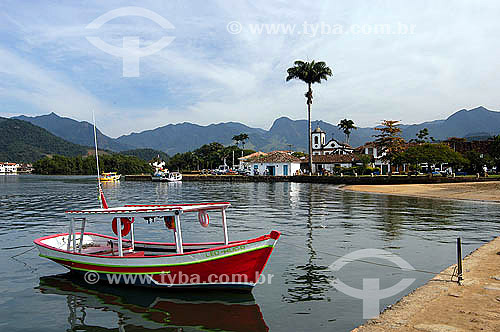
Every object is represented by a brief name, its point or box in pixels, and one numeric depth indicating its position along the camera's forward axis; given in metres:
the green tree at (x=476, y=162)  61.00
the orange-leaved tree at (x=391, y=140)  67.31
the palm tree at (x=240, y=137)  135.25
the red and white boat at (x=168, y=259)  9.80
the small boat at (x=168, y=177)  93.74
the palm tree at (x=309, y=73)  70.00
